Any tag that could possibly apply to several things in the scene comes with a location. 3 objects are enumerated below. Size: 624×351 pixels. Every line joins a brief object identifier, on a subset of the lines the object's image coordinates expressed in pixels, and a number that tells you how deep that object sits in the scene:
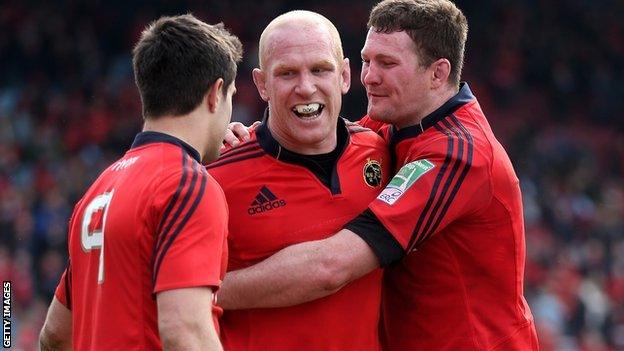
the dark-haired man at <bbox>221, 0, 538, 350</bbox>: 8.41
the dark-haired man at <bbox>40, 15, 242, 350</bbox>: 6.68
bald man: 8.59
